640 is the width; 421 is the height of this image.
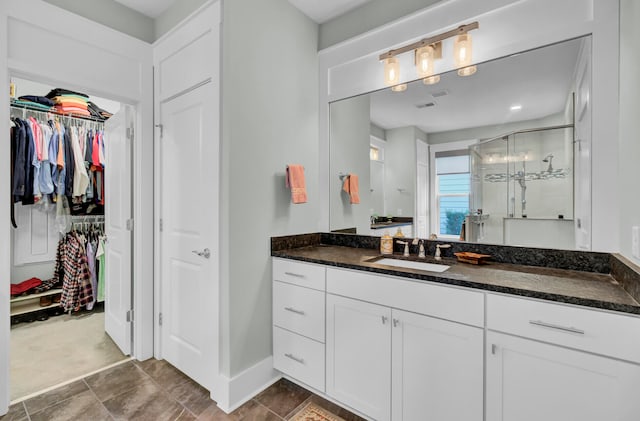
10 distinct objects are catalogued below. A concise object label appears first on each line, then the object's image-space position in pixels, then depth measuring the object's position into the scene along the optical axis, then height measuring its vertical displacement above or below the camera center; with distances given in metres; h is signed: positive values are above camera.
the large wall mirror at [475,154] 1.61 +0.36
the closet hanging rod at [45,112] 3.03 +1.02
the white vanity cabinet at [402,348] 1.31 -0.69
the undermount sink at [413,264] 1.70 -0.33
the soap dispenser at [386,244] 2.12 -0.25
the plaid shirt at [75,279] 3.17 -0.76
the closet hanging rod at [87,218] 3.48 -0.12
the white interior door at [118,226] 2.41 -0.16
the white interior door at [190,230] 1.93 -0.15
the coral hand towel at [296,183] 2.15 +0.19
